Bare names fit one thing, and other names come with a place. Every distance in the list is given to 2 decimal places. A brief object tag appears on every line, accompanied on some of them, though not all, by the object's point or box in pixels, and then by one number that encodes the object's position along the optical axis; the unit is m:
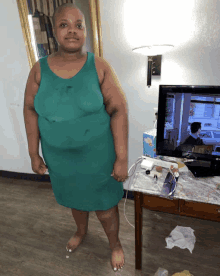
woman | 1.01
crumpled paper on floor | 1.48
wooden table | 1.02
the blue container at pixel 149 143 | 1.34
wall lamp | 1.27
